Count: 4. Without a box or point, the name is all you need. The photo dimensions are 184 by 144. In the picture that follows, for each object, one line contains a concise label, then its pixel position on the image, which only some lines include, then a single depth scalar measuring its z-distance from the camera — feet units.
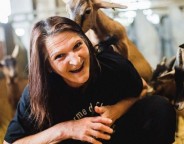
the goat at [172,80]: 4.25
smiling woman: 3.32
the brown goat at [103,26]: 4.02
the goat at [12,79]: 5.33
